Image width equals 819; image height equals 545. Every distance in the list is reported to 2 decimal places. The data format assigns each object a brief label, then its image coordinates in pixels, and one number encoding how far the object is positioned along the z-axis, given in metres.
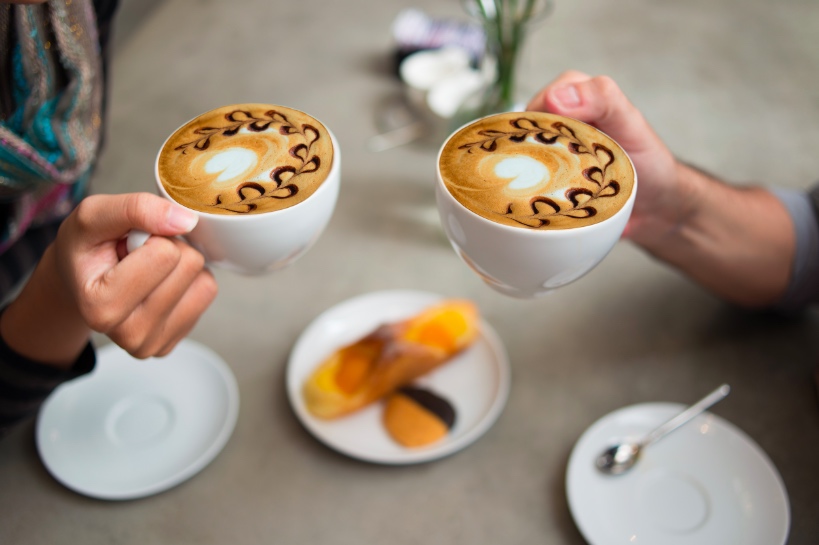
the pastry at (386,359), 0.80
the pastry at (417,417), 0.79
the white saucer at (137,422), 0.77
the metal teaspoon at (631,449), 0.75
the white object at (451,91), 1.23
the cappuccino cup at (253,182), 0.57
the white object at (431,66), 1.31
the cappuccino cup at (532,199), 0.54
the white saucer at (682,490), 0.70
